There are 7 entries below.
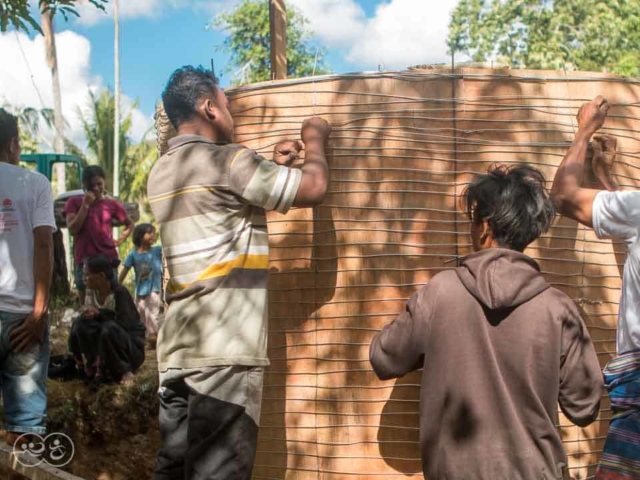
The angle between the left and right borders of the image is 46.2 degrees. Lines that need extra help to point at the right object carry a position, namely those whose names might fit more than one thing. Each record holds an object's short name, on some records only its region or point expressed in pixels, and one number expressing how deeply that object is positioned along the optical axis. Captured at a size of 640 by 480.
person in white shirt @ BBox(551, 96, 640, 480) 2.38
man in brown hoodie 2.12
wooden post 3.87
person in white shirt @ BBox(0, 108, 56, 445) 3.48
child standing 8.17
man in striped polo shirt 2.52
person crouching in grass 5.77
